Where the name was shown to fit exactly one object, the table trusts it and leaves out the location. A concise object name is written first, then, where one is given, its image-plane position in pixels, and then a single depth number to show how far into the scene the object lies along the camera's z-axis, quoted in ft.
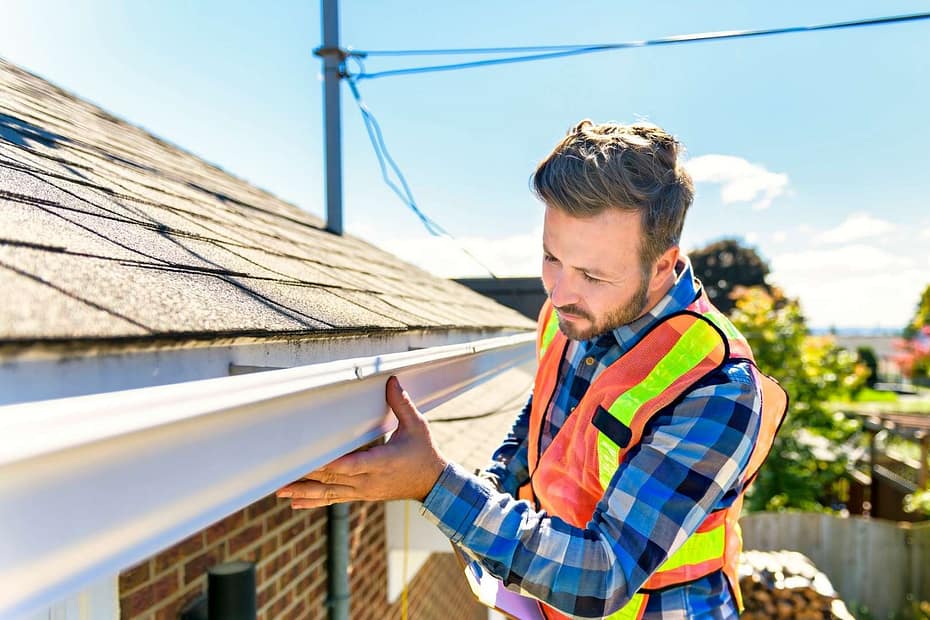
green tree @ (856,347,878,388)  91.81
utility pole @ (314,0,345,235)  13.44
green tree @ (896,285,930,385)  39.32
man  3.82
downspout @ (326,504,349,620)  10.09
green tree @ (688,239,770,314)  92.17
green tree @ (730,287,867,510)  25.32
